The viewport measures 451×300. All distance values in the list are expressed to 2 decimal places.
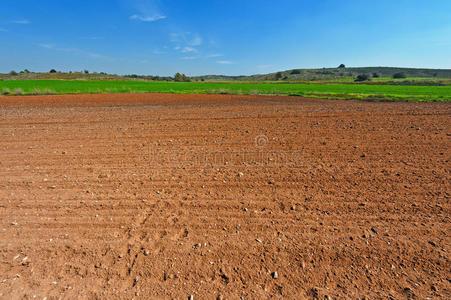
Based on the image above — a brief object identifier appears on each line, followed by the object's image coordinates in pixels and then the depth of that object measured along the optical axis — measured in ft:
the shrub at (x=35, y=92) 104.90
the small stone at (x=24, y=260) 9.55
